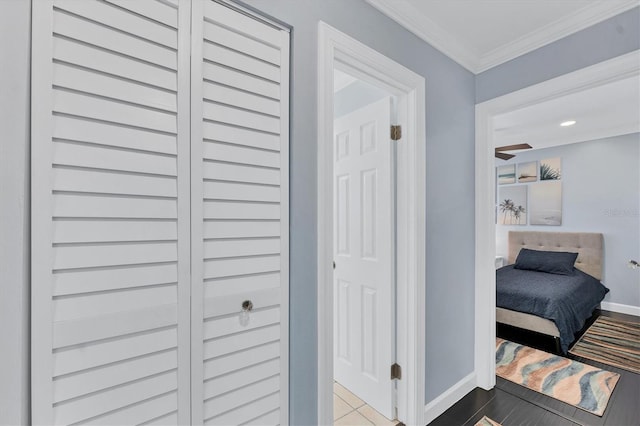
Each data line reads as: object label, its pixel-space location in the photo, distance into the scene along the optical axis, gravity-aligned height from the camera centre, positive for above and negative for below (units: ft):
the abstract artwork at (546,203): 14.98 +0.55
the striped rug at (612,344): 8.82 -4.34
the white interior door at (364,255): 6.27 -0.93
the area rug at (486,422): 6.19 -4.36
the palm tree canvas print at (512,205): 16.25 +0.51
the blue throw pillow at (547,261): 13.16 -2.17
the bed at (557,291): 9.68 -2.82
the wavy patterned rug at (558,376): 7.04 -4.35
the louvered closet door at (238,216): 3.36 -0.02
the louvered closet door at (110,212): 2.60 +0.03
